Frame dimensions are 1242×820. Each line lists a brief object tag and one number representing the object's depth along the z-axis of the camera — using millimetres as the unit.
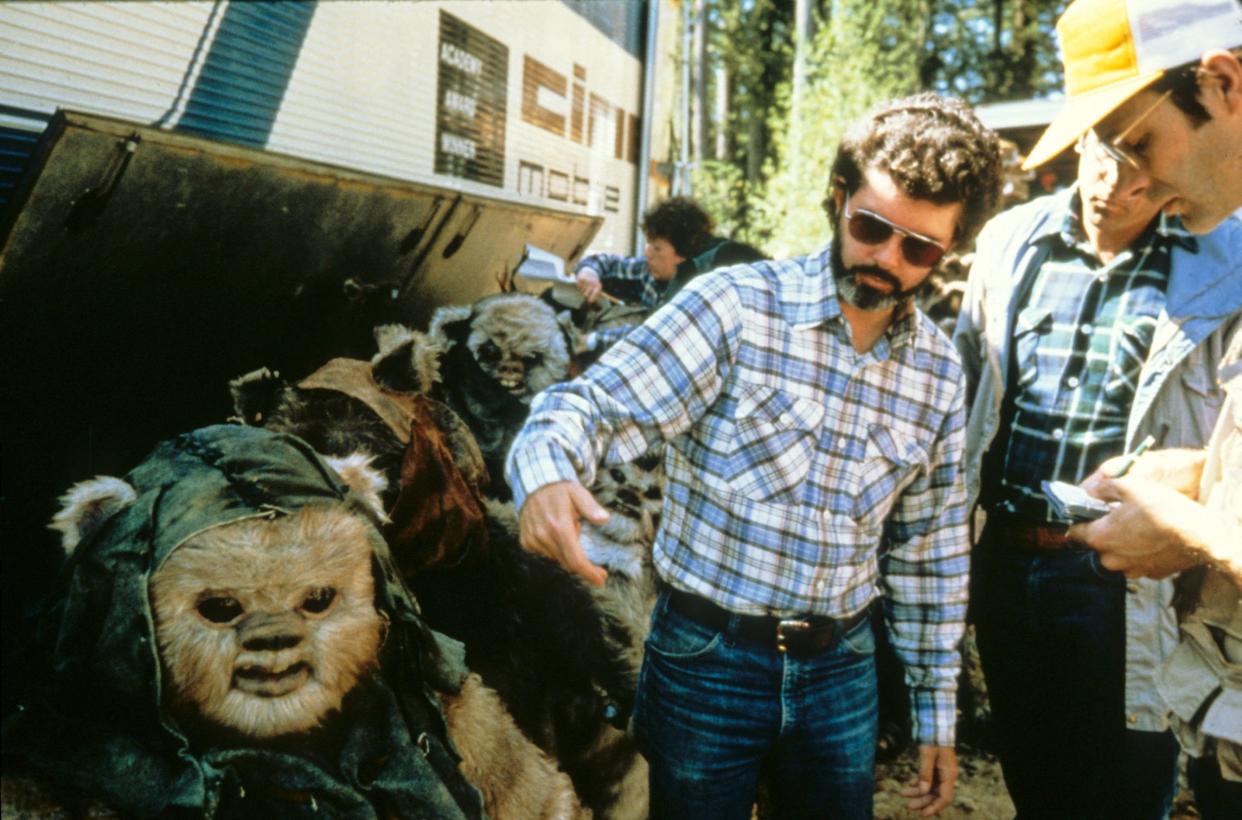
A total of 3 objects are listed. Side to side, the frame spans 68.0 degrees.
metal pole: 5594
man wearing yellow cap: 1929
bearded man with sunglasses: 1934
